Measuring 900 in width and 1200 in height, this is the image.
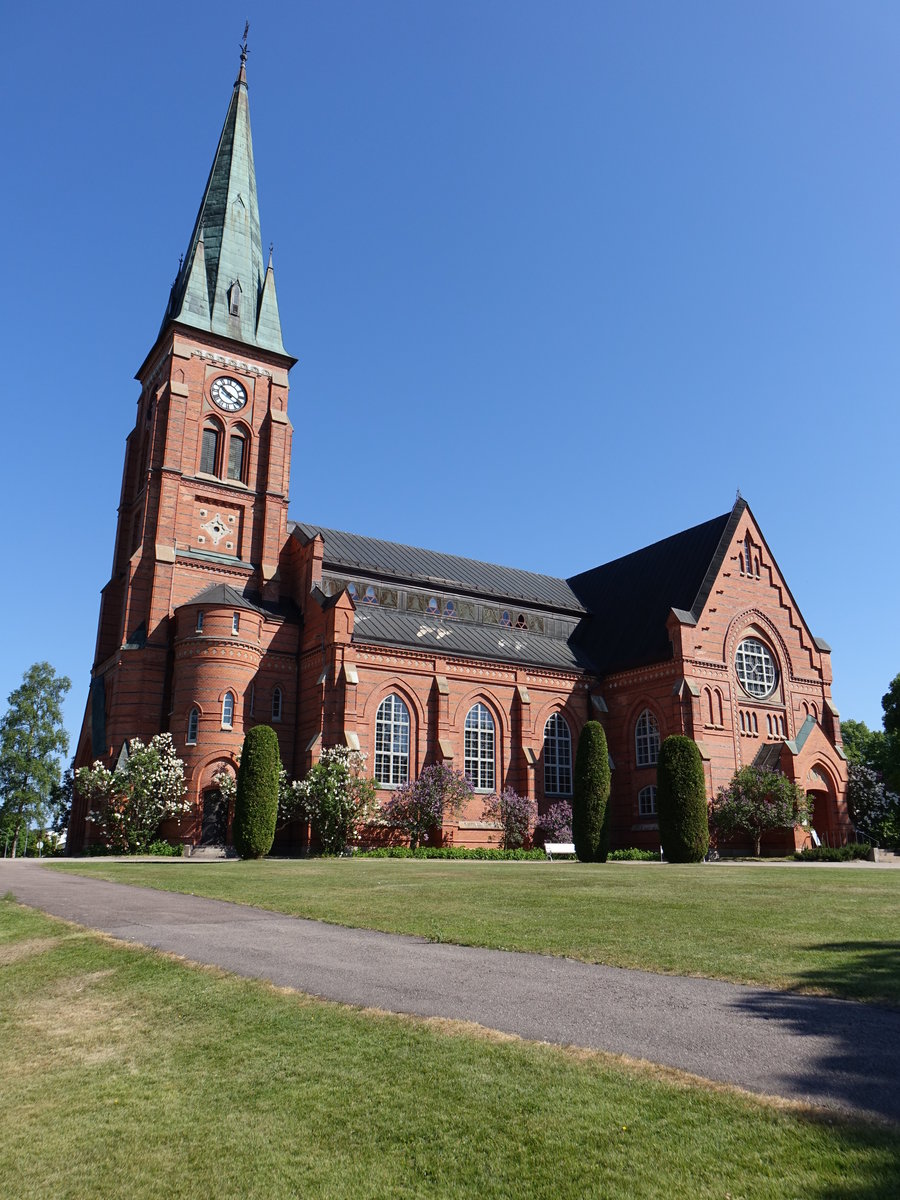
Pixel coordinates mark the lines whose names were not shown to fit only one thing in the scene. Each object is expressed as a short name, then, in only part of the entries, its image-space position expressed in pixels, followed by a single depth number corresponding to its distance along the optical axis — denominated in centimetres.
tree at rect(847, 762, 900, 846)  4544
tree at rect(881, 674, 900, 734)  5306
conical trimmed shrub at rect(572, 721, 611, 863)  3334
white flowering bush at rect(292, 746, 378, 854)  3538
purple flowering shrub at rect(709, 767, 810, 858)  3975
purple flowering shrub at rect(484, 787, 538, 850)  4122
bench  3722
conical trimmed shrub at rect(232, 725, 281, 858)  3209
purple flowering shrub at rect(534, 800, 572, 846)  4181
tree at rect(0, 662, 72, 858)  5725
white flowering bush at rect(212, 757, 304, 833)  3619
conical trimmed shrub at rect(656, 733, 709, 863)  3291
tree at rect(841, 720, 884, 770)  5953
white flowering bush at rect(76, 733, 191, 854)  3522
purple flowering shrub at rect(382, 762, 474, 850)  3834
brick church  3894
